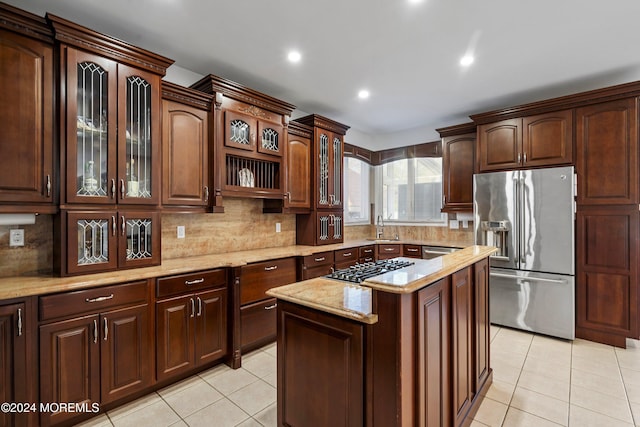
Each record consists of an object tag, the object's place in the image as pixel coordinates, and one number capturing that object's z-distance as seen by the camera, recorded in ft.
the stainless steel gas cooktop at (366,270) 6.51
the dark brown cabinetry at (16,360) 5.67
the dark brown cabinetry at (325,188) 13.14
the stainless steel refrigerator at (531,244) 10.75
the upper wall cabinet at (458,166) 13.84
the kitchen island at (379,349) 4.22
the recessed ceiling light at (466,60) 9.30
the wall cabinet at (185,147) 8.74
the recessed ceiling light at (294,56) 9.11
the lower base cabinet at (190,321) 7.76
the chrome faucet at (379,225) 18.02
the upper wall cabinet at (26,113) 6.16
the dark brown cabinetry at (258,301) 9.50
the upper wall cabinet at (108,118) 6.81
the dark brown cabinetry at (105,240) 6.84
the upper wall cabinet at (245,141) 9.71
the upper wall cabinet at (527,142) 11.07
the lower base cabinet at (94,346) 6.16
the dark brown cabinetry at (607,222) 9.98
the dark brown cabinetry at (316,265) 11.37
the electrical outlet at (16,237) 6.97
